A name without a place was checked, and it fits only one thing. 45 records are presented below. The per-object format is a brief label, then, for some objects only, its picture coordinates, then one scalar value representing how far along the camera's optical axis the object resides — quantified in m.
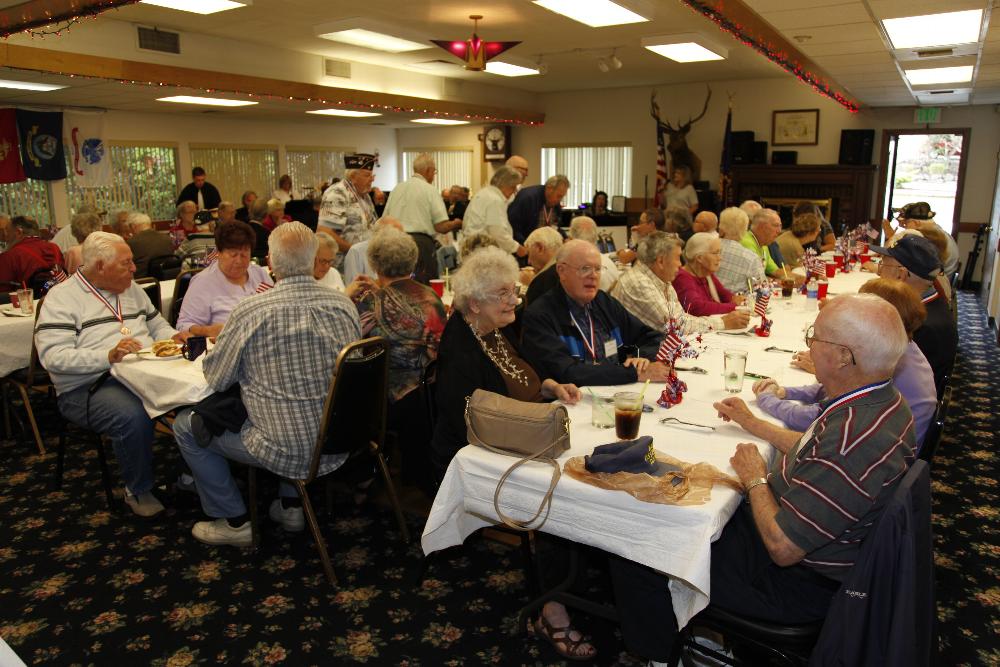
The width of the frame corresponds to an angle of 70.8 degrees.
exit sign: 10.91
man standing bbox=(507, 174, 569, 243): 7.30
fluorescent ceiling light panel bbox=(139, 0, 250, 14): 5.75
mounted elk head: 12.09
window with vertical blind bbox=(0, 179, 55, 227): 10.30
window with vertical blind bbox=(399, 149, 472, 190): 15.51
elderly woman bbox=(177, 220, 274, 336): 3.73
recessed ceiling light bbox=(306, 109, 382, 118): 11.58
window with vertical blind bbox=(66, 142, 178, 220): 11.16
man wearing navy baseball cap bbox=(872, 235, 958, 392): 3.38
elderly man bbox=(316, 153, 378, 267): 5.91
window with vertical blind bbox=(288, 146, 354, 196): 14.11
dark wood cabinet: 10.96
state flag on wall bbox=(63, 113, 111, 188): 10.53
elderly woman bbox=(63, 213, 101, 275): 5.70
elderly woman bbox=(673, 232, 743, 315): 4.38
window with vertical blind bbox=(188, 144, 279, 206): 12.55
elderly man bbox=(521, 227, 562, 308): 4.62
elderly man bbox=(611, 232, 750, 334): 3.70
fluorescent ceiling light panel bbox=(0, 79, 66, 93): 7.77
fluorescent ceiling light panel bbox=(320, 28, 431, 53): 7.19
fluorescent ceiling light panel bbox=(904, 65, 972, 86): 7.23
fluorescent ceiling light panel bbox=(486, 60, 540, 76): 9.25
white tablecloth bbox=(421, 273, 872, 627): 1.78
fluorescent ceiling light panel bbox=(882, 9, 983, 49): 4.78
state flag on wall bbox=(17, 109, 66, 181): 9.96
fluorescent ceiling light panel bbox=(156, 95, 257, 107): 9.18
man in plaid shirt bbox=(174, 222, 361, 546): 2.74
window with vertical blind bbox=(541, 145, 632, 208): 13.46
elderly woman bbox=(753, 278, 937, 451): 2.36
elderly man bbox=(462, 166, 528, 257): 6.57
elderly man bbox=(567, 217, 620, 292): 5.67
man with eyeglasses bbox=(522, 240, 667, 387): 2.87
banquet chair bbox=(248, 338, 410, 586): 2.70
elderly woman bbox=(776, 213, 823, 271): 6.97
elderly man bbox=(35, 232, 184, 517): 3.30
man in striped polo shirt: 1.70
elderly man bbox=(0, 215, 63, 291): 5.42
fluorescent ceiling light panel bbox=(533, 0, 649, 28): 5.82
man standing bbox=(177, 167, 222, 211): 11.03
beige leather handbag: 2.02
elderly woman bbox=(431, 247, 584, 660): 2.49
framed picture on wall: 11.43
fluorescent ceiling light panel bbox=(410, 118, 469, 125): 13.47
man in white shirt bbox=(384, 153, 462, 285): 6.47
